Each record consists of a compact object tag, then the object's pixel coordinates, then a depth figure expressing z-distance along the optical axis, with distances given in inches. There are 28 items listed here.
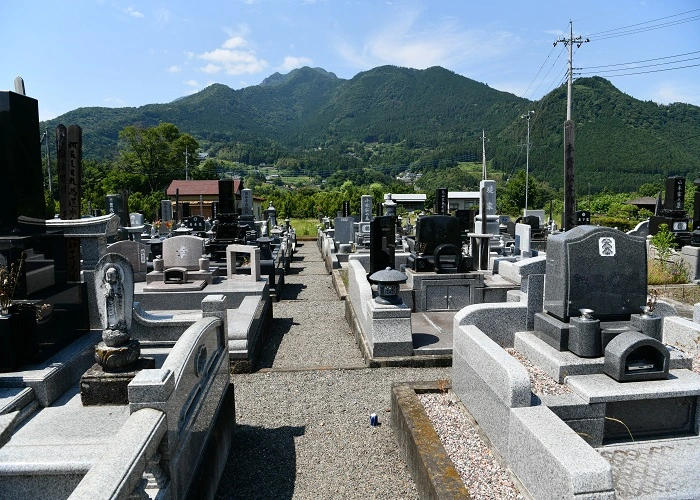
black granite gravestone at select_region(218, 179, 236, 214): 650.8
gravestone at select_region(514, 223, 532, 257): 630.5
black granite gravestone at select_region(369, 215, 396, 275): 417.7
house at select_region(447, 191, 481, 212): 2207.8
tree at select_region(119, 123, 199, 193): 2647.6
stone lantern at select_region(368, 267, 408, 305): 302.7
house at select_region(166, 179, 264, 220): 1862.7
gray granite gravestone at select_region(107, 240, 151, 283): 462.6
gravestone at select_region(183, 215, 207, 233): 928.3
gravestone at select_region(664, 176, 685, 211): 687.1
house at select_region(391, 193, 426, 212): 2275.7
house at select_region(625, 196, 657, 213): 1547.1
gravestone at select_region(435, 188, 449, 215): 708.4
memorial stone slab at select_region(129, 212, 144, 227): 873.5
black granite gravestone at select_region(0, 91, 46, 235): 197.5
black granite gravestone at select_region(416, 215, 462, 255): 427.5
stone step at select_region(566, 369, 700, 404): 173.3
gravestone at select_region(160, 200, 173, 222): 1166.2
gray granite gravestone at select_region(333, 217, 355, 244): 812.6
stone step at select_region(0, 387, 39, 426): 159.2
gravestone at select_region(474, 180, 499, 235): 596.4
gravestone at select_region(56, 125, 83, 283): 368.8
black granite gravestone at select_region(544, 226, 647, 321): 213.5
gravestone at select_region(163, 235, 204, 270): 477.4
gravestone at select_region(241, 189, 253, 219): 955.3
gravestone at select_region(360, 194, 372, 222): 914.1
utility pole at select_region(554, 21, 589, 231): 426.6
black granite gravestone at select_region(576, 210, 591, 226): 805.9
